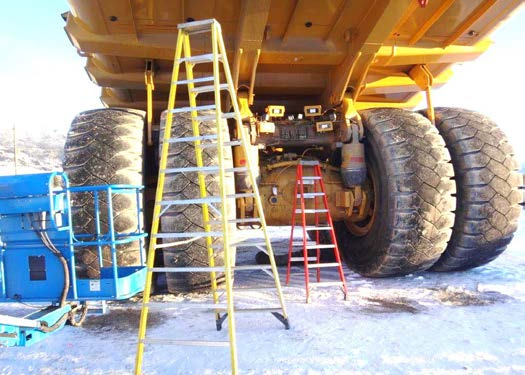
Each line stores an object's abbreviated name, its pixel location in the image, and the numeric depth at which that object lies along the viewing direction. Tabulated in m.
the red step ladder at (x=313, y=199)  4.77
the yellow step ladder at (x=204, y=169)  2.59
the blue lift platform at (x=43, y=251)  3.36
